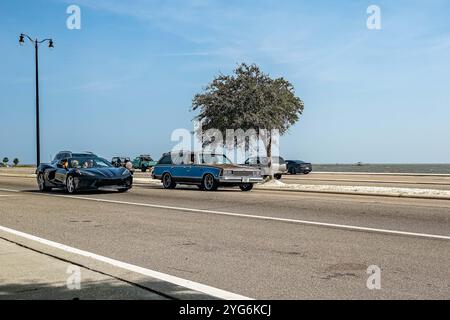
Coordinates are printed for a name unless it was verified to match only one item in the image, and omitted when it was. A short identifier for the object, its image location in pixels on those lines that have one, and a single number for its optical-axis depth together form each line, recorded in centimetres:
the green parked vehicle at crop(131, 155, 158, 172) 5597
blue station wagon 2059
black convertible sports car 1873
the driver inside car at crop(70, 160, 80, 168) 1975
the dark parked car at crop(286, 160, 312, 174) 4644
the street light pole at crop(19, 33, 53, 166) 3609
